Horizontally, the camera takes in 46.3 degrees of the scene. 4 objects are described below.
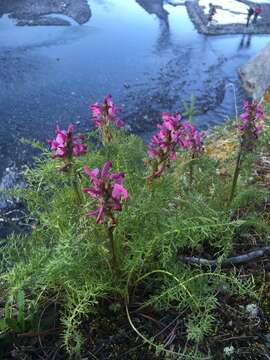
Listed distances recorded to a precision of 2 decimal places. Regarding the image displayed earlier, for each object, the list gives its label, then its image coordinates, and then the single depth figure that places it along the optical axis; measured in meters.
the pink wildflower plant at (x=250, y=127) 0.34
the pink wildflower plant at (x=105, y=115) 0.36
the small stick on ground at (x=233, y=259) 0.32
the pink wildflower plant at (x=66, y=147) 0.30
